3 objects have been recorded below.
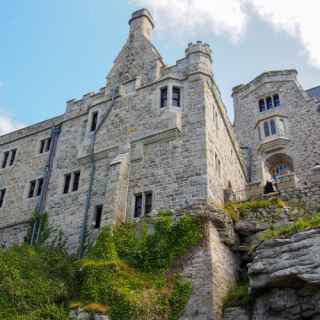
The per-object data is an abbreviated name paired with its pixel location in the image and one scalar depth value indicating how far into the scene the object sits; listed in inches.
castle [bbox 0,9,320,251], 871.1
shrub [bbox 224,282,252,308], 685.9
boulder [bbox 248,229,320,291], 616.7
